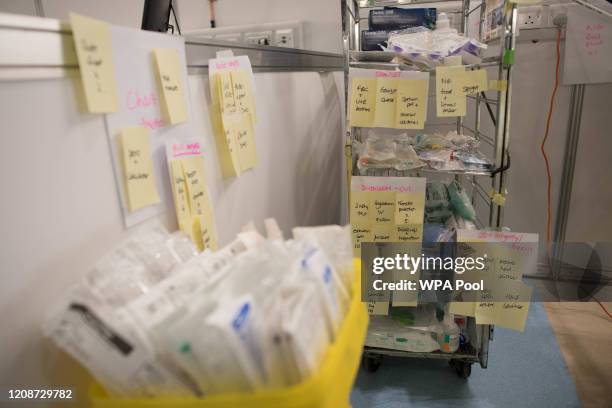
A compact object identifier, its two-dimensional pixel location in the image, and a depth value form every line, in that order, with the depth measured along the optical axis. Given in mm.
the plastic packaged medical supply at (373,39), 1479
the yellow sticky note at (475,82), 1175
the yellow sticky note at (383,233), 1297
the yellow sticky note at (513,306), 1255
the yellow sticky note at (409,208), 1249
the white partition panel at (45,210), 412
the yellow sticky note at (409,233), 1284
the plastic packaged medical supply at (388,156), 1270
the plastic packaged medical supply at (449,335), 1410
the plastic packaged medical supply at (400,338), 1442
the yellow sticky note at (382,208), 1268
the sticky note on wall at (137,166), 553
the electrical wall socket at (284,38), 2117
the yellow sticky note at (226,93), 802
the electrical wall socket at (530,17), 1803
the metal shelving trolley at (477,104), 1130
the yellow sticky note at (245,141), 883
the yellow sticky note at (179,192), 651
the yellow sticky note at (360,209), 1273
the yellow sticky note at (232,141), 828
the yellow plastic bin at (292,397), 369
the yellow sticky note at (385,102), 1207
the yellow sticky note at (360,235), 1308
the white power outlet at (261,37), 2146
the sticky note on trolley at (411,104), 1198
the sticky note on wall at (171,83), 624
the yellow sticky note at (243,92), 866
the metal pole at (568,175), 1908
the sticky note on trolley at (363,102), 1212
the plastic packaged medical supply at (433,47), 1233
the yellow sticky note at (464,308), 1294
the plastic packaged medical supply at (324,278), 447
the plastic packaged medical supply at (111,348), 370
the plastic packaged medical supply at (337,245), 526
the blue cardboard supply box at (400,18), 1517
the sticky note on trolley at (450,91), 1183
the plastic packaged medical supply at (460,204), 1355
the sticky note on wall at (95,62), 465
